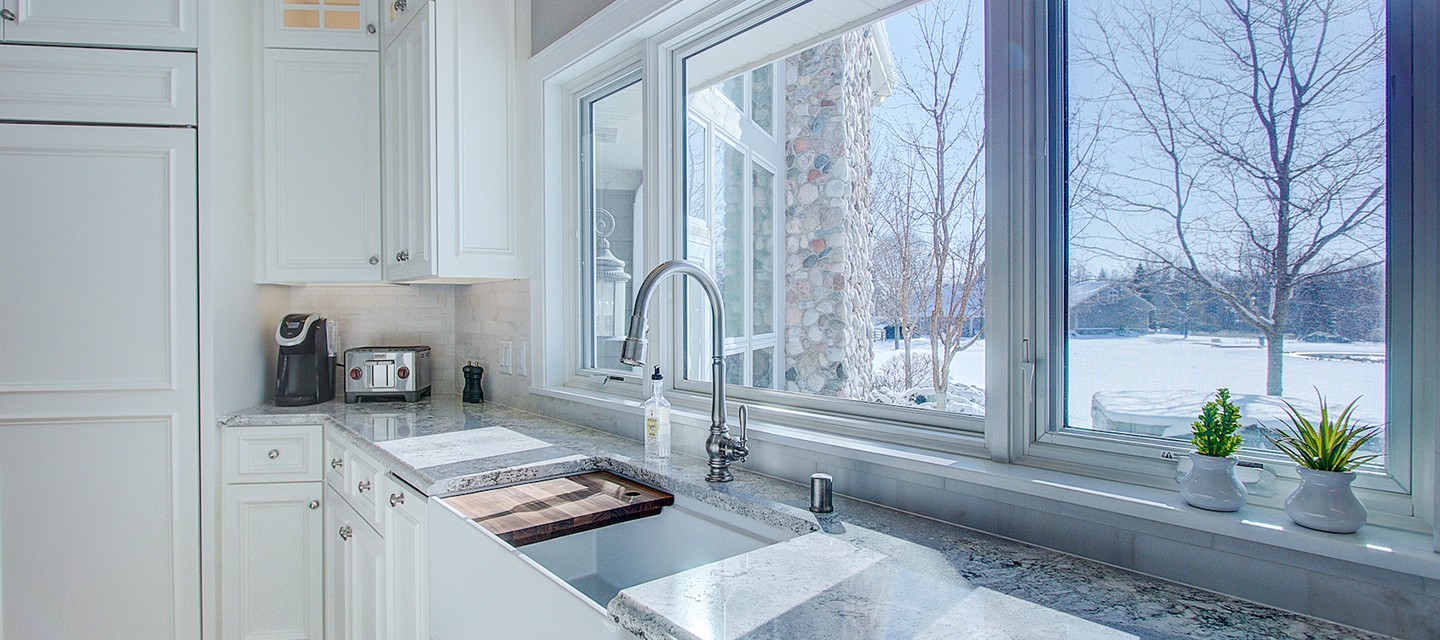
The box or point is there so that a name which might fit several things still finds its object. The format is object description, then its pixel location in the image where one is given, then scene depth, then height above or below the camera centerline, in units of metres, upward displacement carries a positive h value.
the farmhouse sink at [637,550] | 1.50 -0.50
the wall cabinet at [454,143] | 2.45 +0.59
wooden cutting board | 1.44 -0.40
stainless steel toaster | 2.84 -0.23
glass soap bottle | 1.80 -0.28
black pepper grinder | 2.88 -0.28
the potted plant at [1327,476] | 0.87 -0.20
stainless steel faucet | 1.47 -0.11
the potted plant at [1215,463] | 0.96 -0.20
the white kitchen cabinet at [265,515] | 2.54 -0.69
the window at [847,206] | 1.50 +0.26
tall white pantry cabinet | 2.35 -0.02
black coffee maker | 2.76 -0.18
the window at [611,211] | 2.41 +0.35
